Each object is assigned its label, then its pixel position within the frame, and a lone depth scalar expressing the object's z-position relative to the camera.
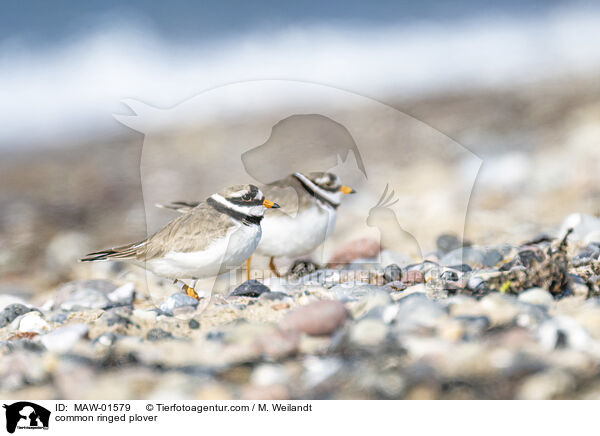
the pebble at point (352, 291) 6.07
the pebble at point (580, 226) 8.36
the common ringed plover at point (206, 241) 6.37
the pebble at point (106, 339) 5.11
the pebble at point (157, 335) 5.24
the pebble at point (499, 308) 4.82
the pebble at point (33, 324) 6.34
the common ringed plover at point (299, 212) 7.30
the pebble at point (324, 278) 7.16
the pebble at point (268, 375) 4.65
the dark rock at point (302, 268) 7.84
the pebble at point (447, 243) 8.90
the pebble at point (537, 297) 5.37
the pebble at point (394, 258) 8.08
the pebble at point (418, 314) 4.87
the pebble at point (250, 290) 6.49
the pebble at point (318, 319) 4.92
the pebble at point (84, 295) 7.24
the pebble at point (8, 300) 7.87
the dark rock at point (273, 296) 5.95
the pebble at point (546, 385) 4.25
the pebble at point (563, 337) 4.49
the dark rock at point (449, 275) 6.79
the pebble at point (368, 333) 4.73
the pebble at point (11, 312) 6.75
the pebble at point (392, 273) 7.08
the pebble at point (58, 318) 6.46
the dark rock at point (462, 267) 7.29
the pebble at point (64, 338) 5.25
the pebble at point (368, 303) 5.22
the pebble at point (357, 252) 8.24
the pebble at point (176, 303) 6.26
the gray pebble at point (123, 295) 7.41
